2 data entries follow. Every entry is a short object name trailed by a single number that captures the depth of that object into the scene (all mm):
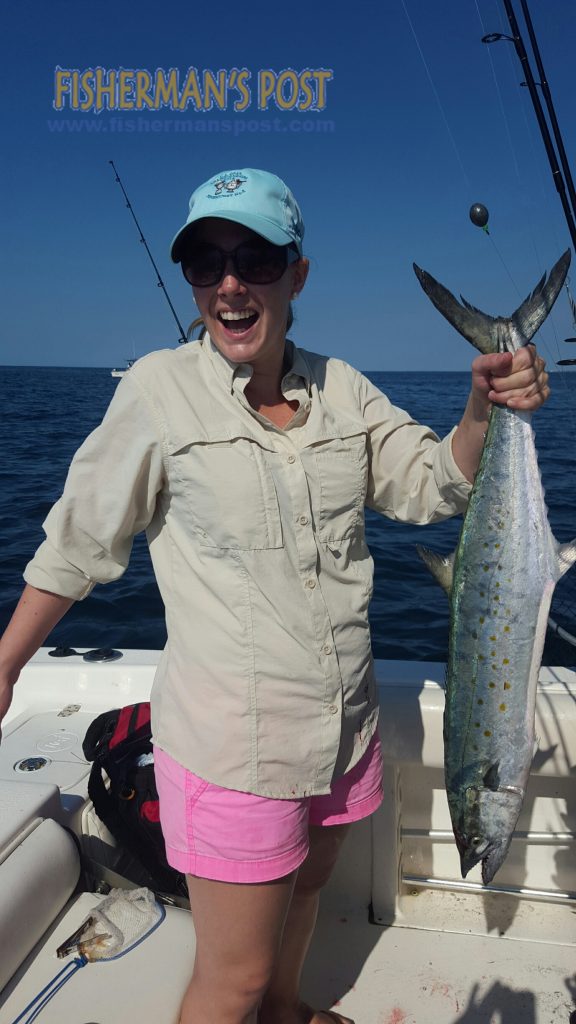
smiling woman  1562
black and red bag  2299
